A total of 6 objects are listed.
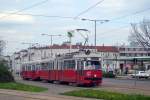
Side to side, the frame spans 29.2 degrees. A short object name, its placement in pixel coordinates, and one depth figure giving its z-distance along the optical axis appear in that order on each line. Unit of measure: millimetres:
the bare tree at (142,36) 54576
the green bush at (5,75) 31698
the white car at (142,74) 47540
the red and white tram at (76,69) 25811
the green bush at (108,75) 48315
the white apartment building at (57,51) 75840
